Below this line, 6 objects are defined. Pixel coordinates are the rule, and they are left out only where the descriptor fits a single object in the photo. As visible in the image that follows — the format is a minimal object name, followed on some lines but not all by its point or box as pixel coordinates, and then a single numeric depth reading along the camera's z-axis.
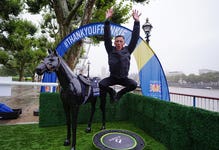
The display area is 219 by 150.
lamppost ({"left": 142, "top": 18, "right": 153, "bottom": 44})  7.52
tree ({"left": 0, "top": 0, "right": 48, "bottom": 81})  10.62
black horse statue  3.14
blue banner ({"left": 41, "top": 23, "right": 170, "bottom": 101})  6.39
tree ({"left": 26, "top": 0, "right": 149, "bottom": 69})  7.53
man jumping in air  2.85
